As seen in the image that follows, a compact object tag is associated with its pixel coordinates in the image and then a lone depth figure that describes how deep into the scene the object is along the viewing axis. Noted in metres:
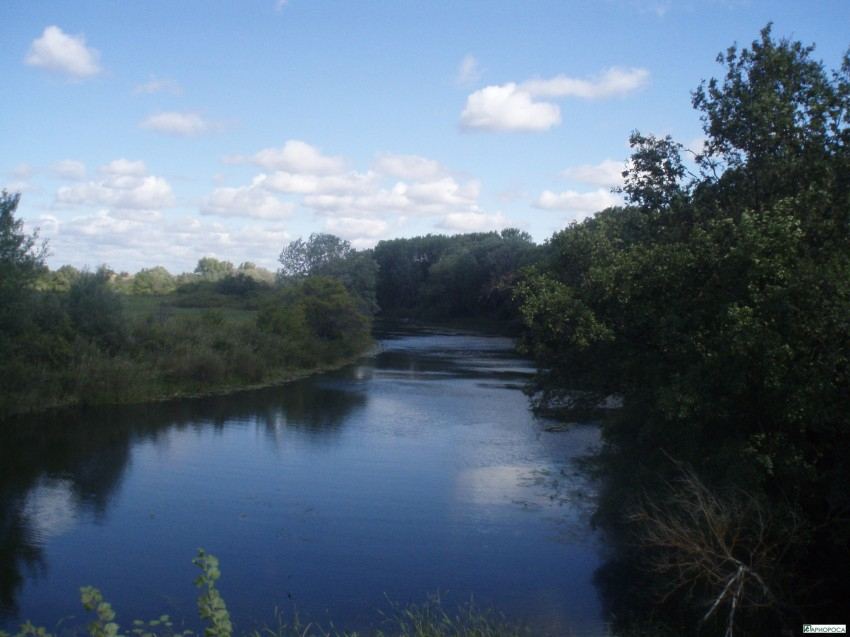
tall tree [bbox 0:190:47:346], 20.14
